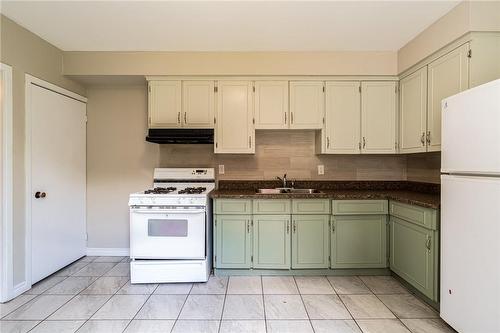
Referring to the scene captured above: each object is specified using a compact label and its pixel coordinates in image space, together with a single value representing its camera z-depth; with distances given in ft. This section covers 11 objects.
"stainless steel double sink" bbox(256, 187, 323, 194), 10.59
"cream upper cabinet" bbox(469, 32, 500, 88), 6.57
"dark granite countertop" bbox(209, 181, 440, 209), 8.32
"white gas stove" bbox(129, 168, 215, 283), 8.51
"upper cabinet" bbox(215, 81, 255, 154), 9.91
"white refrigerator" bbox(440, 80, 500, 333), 4.86
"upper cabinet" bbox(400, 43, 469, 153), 6.98
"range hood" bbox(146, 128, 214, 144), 9.37
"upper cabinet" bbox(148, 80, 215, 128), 9.91
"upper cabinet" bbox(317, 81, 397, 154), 9.87
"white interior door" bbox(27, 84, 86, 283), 8.52
